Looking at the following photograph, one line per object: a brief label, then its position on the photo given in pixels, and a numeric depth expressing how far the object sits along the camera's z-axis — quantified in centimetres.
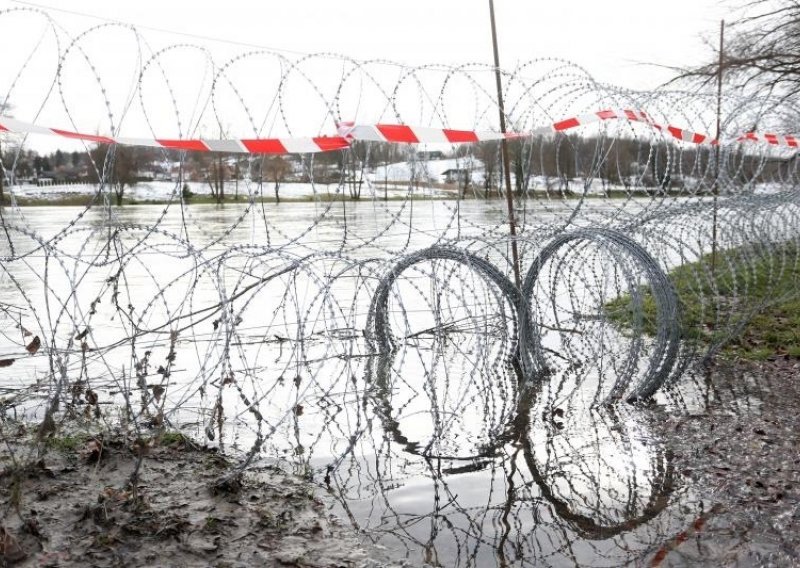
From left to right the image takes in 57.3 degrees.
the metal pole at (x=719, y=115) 750
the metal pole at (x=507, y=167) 681
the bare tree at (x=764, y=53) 1387
